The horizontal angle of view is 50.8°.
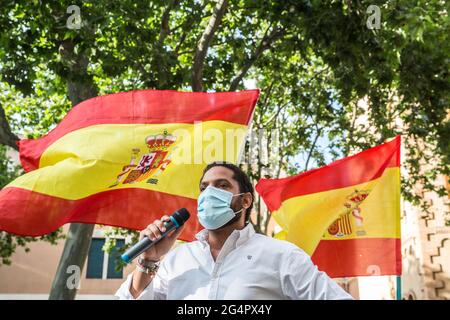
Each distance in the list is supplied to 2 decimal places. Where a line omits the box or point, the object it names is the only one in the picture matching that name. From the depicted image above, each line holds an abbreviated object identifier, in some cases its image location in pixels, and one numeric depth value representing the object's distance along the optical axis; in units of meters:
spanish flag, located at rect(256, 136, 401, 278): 5.77
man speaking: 2.20
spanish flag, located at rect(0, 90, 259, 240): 4.18
